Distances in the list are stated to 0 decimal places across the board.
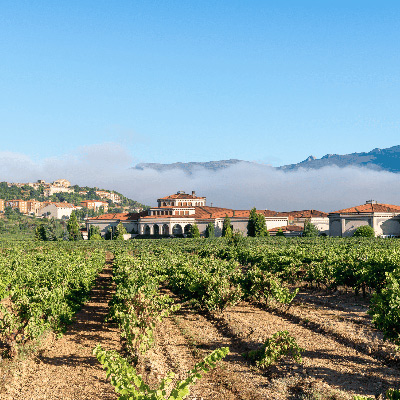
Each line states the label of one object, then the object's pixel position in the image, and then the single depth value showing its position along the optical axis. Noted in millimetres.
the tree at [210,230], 91875
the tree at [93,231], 98625
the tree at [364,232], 74250
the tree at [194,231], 90062
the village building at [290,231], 97375
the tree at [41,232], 91344
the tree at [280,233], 87812
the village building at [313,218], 116250
